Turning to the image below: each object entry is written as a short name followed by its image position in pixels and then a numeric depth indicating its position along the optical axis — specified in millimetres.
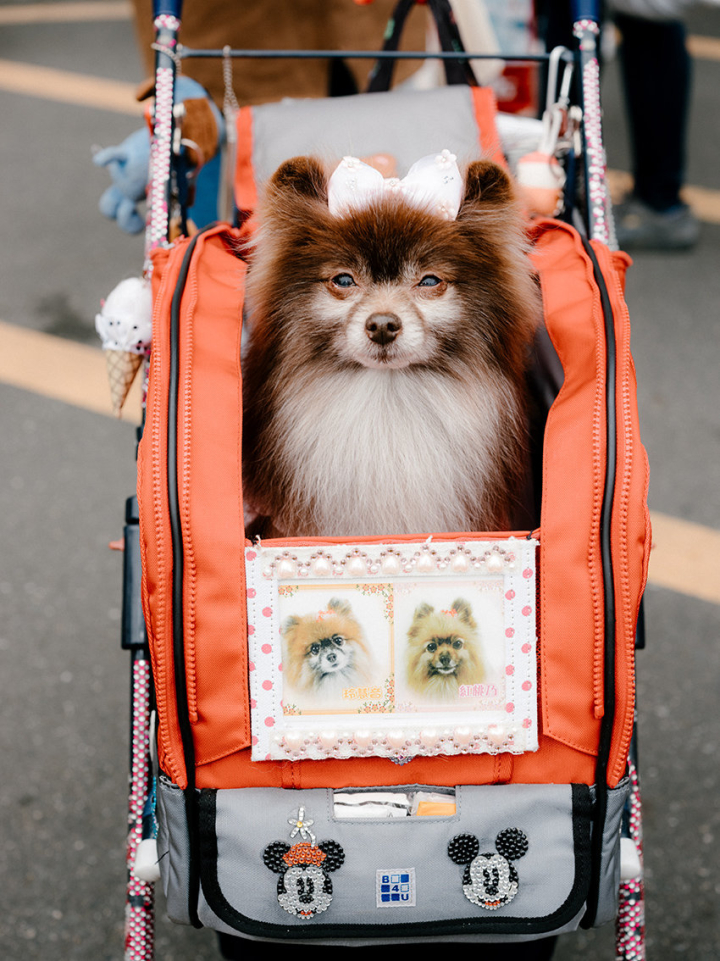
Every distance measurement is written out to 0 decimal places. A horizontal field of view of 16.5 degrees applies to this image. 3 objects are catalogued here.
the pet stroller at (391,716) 1405
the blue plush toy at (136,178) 1703
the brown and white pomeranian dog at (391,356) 1446
